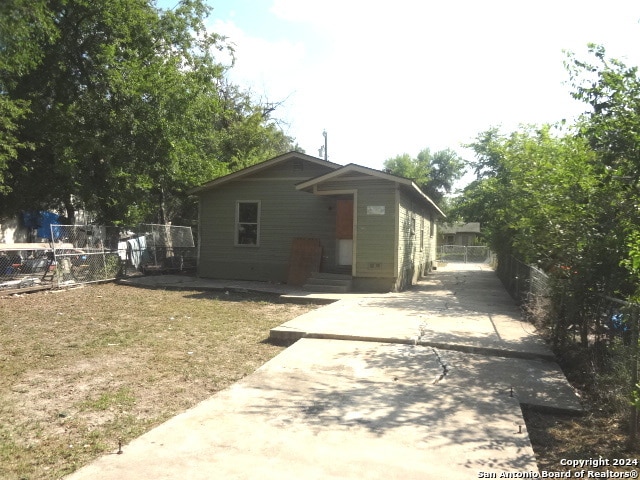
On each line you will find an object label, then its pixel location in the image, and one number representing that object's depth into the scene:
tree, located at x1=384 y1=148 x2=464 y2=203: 51.59
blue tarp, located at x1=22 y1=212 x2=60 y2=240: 20.82
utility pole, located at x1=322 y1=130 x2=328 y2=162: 38.48
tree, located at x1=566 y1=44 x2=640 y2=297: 4.09
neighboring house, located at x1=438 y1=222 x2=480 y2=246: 55.32
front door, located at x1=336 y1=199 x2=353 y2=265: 13.98
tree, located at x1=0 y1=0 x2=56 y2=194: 11.35
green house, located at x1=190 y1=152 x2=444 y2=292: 13.13
